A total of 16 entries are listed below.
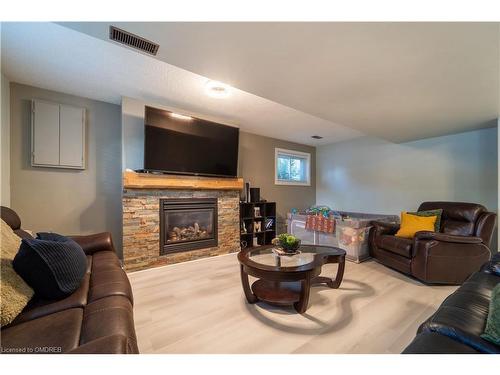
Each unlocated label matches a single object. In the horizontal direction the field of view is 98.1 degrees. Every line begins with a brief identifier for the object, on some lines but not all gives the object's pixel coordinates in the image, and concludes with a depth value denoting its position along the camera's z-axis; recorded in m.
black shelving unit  4.21
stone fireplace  2.89
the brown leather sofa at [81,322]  0.83
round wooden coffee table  1.78
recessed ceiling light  2.55
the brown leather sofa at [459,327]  0.83
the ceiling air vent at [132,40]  1.33
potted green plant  2.25
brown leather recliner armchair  2.42
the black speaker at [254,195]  4.29
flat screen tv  2.95
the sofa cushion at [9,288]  0.96
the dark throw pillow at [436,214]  3.01
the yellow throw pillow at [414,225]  2.95
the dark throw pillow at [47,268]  1.14
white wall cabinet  2.65
